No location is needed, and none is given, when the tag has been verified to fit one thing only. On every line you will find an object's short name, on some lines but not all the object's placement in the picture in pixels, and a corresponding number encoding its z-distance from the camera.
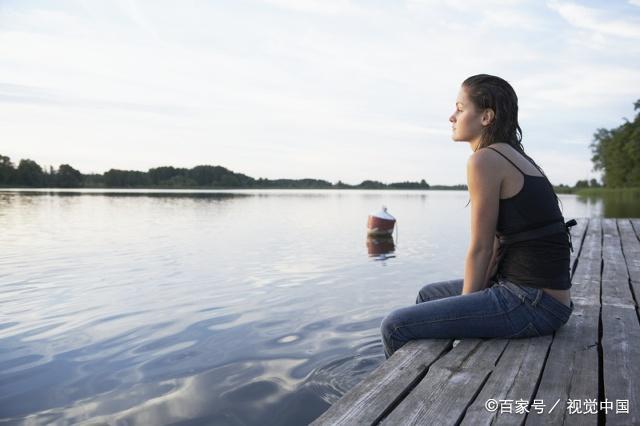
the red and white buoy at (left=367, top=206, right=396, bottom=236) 22.84
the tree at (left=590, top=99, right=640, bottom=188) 69.31
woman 2.89
